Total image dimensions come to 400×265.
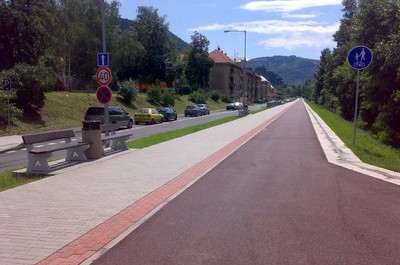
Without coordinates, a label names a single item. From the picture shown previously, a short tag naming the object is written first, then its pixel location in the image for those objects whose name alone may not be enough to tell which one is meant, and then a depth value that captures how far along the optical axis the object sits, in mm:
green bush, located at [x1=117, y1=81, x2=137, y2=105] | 49231
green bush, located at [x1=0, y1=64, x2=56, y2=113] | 29406
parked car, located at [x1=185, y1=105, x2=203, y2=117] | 56500
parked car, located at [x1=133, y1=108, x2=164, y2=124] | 39469
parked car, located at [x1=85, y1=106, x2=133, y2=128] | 31327
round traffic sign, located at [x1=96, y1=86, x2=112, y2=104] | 14531
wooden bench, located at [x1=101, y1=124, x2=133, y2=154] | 15728
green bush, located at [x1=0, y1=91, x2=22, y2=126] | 26630
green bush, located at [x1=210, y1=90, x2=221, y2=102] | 94175
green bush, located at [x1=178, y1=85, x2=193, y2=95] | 81125
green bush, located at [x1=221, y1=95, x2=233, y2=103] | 100325
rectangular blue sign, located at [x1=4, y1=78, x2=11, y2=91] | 24500
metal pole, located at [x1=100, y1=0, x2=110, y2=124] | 16020
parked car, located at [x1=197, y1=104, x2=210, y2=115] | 60050
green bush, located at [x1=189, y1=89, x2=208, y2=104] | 76125
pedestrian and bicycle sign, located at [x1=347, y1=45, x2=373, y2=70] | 14891
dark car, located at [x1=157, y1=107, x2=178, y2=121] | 44694
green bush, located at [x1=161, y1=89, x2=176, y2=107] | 59506
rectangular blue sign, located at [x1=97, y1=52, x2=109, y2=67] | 14984
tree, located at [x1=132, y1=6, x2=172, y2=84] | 75250
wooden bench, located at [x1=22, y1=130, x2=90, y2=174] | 10906
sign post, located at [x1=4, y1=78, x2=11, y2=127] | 24500
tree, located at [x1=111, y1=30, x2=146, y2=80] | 57138
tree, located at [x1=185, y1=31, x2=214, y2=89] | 98312
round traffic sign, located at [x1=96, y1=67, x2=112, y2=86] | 14473
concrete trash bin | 13289
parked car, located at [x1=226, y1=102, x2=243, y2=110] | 82000
